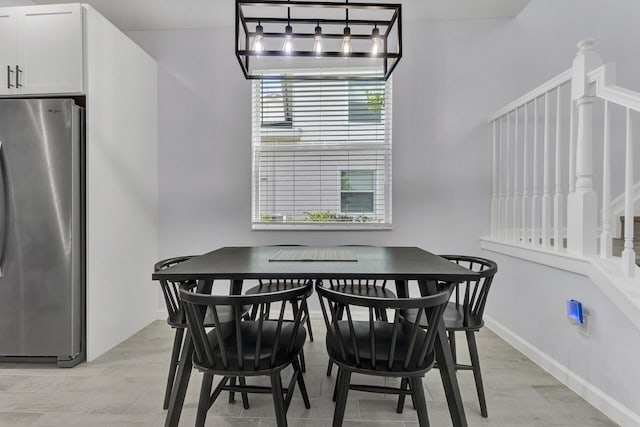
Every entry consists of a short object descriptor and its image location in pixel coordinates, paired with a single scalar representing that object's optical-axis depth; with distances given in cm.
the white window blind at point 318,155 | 355
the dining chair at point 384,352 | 135
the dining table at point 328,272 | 159
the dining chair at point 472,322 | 185
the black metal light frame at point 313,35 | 185
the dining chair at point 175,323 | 188
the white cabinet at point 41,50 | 256
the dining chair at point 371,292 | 237
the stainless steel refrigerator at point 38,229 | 246
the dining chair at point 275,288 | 232
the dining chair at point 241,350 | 138
